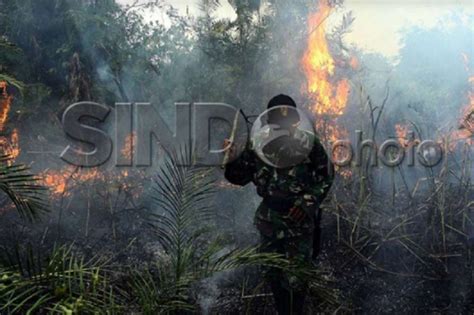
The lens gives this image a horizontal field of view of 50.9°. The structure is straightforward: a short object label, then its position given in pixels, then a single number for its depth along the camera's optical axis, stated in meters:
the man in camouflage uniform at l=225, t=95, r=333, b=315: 3.74
